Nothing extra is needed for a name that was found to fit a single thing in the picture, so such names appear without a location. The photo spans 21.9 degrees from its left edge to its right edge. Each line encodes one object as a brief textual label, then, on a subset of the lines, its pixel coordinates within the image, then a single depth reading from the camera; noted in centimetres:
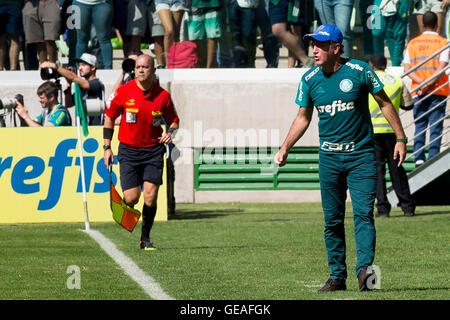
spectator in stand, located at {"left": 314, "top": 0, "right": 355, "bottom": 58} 1836
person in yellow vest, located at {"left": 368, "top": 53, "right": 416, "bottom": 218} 1583
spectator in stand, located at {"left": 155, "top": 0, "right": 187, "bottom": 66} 1916
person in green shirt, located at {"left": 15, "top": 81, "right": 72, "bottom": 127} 1698
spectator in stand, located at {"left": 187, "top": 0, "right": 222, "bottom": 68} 1894
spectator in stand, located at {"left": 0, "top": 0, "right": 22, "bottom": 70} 1942
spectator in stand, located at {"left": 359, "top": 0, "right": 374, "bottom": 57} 1878
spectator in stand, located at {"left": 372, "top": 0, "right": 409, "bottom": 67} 1888
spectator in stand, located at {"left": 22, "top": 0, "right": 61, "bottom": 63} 1931
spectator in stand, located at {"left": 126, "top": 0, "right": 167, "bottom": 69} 1934
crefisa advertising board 1636
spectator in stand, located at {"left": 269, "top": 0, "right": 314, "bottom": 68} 1866
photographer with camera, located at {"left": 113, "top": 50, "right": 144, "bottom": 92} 1628
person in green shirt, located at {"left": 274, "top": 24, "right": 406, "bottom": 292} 908
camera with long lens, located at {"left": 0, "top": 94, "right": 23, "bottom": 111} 1803
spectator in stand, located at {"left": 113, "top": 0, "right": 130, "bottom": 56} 1930
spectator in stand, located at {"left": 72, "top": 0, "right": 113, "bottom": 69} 1909
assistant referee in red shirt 1275
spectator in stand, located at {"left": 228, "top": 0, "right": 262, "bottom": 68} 1881
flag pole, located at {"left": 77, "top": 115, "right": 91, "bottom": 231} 1515
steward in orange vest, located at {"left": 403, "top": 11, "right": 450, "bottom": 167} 1831
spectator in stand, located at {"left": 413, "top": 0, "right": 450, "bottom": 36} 1900
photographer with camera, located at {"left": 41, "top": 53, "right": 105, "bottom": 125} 1647
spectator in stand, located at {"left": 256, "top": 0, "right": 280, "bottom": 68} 1877
